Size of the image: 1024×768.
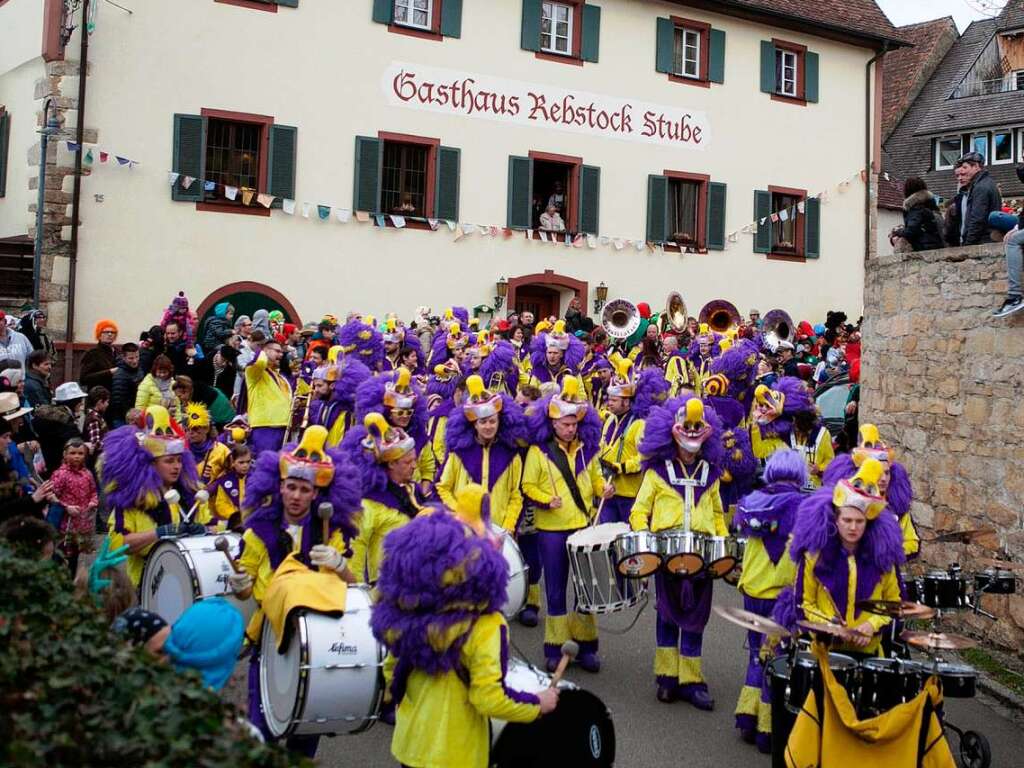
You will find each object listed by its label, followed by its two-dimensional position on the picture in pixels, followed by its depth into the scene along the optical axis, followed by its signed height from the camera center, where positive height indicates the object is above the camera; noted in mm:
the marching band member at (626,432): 10125 +20
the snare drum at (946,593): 6441 -798
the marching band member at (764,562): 7027 -727
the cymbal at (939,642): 5242 -866
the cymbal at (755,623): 5266 -809
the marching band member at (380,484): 7625 -370
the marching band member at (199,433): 10484 -102
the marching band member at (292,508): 6238 -444
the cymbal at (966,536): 7113 -540
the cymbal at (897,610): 5469 -763
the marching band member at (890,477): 7375 -222
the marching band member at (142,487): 7051 -399
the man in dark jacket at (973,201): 10414 +2137
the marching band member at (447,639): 4711 -828
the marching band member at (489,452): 8789 -162
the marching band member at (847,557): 6035 -586
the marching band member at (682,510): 7719 -493
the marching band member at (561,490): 8383 -421
